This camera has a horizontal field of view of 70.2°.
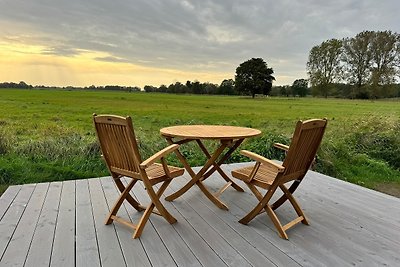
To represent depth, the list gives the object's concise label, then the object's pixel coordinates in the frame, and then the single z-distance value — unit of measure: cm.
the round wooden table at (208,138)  271
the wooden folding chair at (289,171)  223
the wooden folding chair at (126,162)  222
